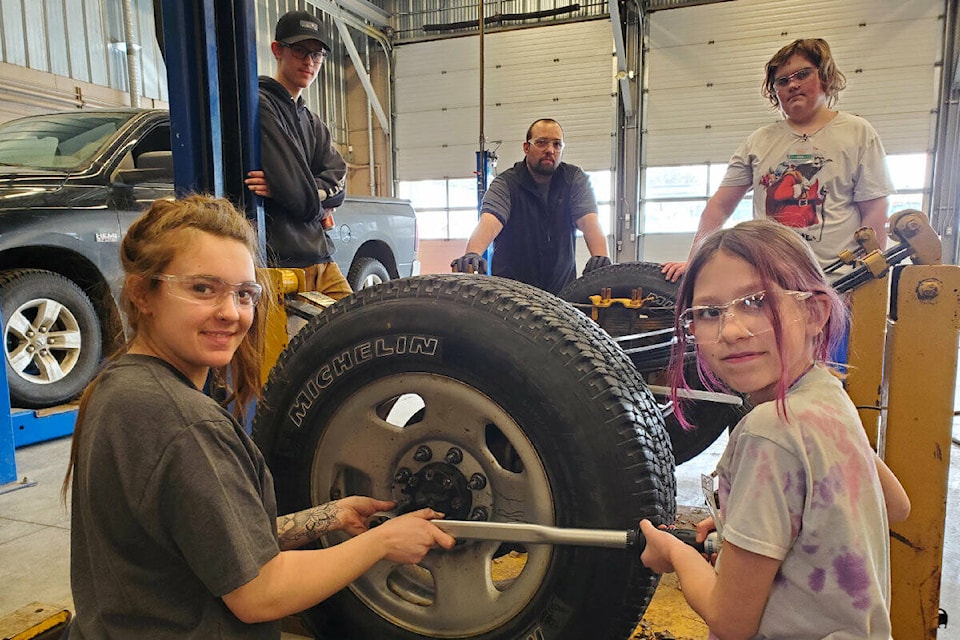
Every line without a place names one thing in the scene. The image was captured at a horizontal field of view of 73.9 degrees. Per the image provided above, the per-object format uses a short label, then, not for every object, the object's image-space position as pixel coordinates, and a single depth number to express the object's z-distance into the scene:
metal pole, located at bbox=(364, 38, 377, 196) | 13.04
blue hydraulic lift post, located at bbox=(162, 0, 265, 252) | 2.11
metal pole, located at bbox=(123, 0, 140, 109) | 8.48
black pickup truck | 3.68
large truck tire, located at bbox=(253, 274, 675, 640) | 1.25
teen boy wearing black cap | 2.38
